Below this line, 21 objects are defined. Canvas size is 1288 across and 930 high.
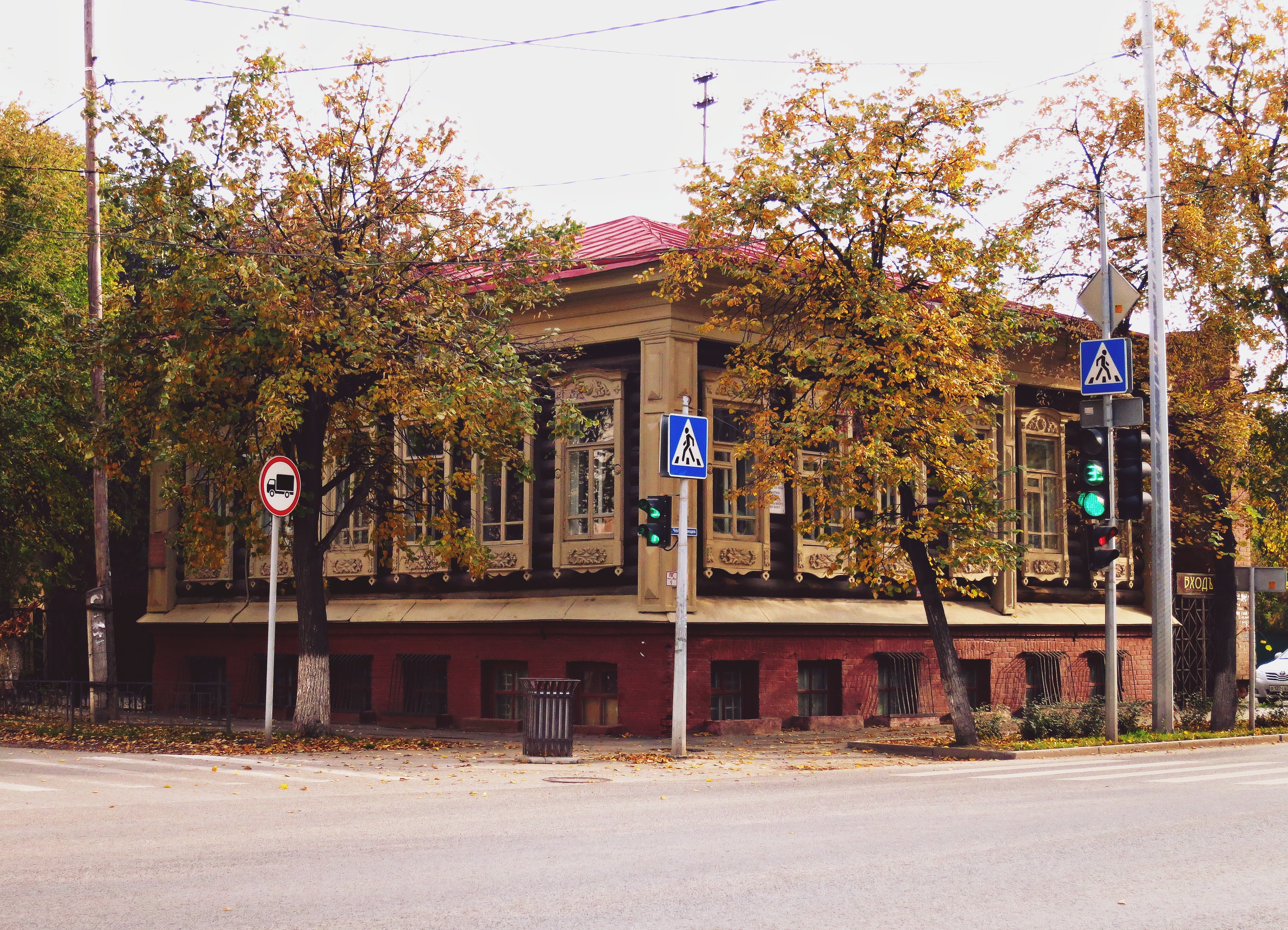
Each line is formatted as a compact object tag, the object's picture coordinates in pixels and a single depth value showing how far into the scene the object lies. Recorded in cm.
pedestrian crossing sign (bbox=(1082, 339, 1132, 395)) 2091
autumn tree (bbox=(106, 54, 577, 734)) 1933
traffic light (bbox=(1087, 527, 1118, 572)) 1991
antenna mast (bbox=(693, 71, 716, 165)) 3052
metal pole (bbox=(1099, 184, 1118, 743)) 2055
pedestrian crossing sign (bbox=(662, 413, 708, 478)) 1939
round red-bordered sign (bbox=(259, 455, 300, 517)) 1881
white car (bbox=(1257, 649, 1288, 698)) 4031
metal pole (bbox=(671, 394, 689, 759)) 1906
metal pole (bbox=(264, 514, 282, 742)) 1859
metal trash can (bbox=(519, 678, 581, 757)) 1805
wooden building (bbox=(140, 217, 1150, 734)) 2325
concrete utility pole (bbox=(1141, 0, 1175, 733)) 2169
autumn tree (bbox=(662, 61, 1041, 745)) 1941
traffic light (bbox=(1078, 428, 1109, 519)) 2031
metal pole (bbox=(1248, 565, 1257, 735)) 2239
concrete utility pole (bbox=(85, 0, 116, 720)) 2470
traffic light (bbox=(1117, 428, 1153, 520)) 1995
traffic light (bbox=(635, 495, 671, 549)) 1906
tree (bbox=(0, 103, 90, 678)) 2469
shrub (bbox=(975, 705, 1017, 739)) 2244
